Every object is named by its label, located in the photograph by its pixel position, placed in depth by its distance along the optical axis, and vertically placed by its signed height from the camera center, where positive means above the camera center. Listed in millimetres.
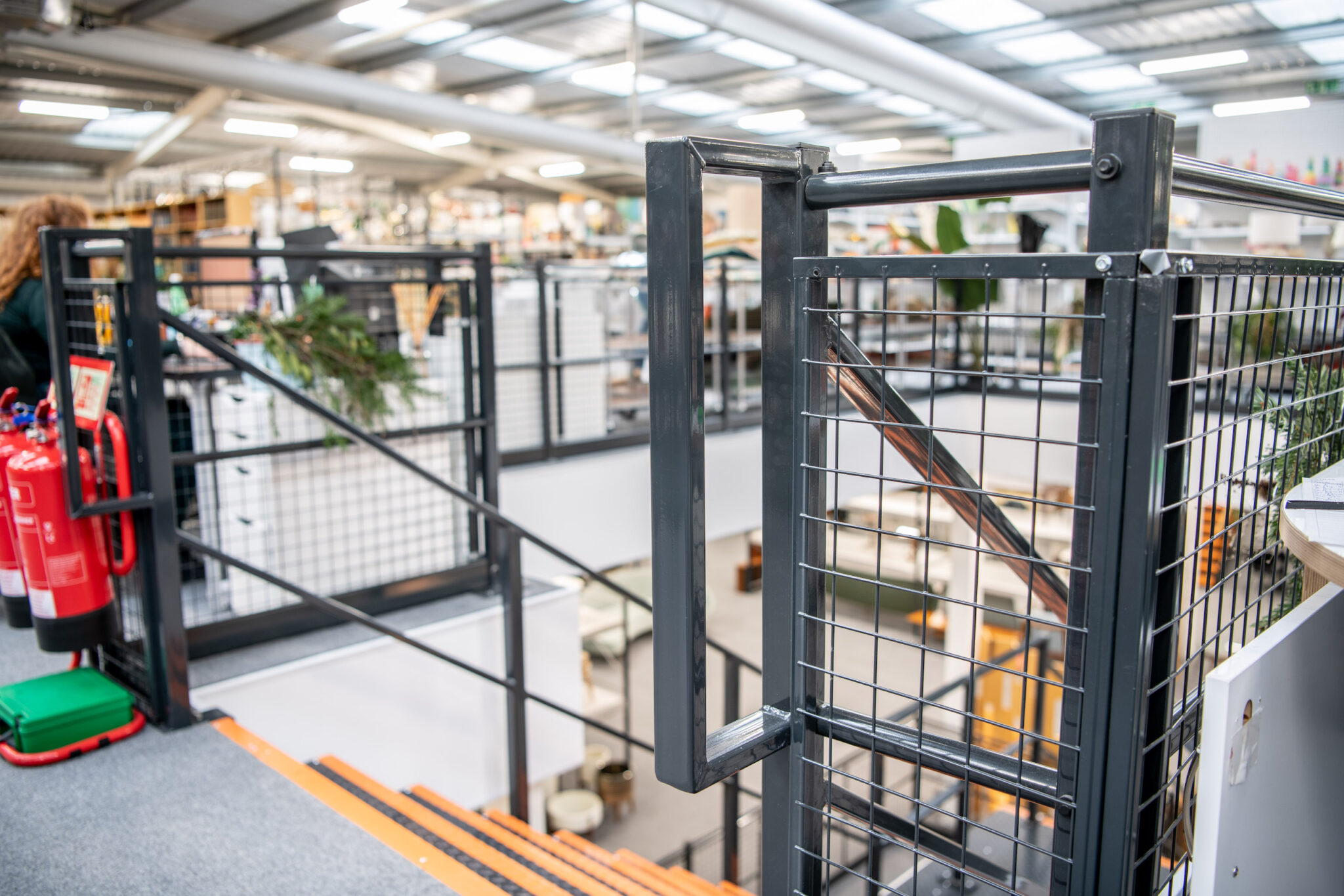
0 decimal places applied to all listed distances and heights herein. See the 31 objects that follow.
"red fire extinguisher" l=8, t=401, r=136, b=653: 2387 -585
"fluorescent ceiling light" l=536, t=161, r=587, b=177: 15625 +2305
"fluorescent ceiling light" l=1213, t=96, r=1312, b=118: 12008 +2512
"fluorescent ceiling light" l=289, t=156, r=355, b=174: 14406 +2282
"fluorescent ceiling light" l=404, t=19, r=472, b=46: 9094 +2699
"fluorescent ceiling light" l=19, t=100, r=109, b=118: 10852 +2369
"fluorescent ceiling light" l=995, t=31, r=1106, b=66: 9737 +2660
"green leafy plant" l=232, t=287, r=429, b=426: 3320 -159
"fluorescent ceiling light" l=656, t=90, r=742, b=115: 12138 +2643
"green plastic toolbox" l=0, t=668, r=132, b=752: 2369 -996
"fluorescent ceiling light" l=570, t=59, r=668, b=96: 10750 +2659
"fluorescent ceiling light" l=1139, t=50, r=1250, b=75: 9945 +2530
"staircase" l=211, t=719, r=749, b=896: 2041 -1262
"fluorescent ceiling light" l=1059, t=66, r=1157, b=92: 10961 +2630
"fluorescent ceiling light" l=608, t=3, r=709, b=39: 8562 +2637
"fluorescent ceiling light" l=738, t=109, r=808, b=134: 13062 +2576
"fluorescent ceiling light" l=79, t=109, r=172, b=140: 12312 +2522
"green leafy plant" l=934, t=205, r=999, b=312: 5879 +430
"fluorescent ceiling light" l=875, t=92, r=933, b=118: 12531 +2669
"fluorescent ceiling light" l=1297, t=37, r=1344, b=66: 9531 +2548
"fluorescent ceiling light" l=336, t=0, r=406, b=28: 8101 +2609
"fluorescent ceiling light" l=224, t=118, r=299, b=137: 12203 +2436
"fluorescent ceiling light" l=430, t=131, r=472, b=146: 13164 +2382
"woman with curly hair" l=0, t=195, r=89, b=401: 3234 +137
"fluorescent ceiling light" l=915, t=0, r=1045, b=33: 8570 +2666
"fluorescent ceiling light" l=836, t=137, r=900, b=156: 13922 +2425
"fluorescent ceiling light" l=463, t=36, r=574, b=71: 9875 +2706
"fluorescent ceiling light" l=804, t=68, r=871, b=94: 11062 +2642
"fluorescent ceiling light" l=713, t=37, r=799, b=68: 9719 +2649
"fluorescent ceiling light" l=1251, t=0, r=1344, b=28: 8359 +2569
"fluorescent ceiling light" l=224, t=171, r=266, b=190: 16016 +2280
